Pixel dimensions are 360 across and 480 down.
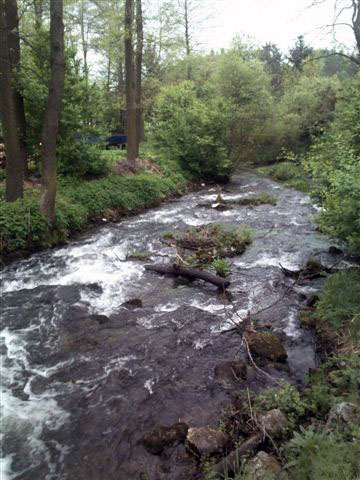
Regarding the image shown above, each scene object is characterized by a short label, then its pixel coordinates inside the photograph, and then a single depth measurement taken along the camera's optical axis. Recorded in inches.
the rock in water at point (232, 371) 188.7
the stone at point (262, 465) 118.2
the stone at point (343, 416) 127.3
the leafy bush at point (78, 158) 503.5
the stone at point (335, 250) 348.3
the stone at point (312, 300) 255.1
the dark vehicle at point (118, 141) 876.6
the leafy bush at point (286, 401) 151.4
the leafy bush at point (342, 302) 203.5
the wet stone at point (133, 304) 268.0
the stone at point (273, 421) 142.4
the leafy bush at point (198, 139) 784.9
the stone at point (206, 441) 141.2
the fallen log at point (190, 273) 294.4
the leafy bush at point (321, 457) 102.4
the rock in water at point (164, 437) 147.6
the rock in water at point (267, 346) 200.5
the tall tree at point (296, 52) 1764.1
